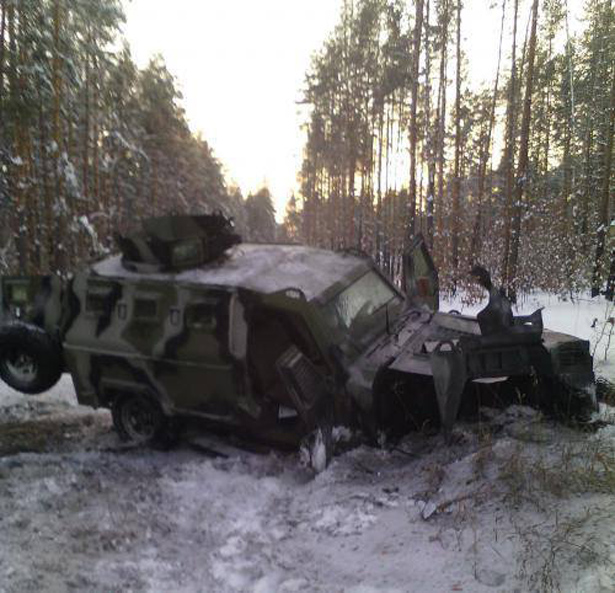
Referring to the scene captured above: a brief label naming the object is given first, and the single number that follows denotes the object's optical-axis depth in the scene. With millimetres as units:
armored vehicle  4375
